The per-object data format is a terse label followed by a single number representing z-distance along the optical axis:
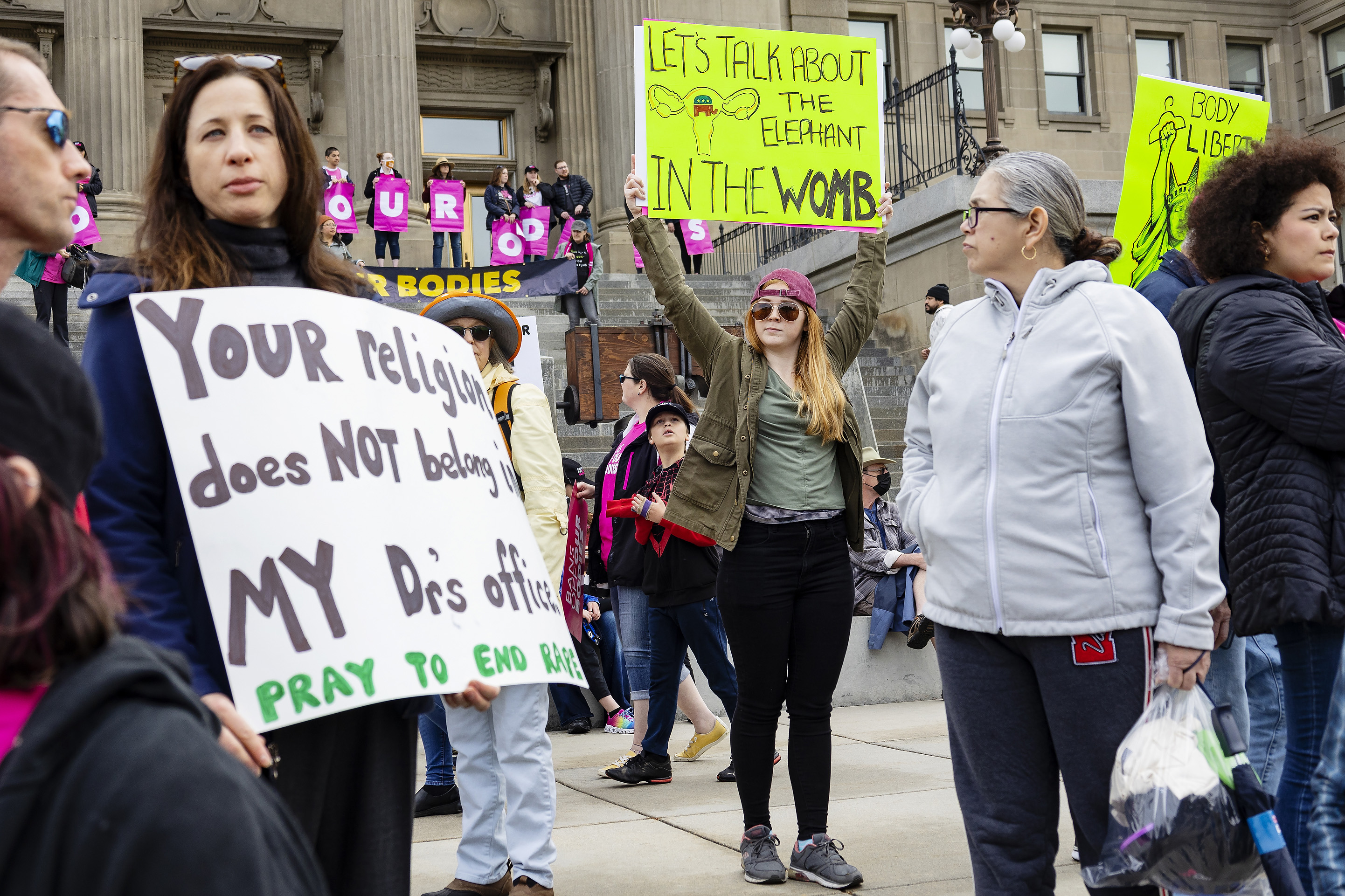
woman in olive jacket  4.34
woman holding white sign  2.04
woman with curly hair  3.02
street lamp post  15.09
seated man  8.66
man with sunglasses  1.87
